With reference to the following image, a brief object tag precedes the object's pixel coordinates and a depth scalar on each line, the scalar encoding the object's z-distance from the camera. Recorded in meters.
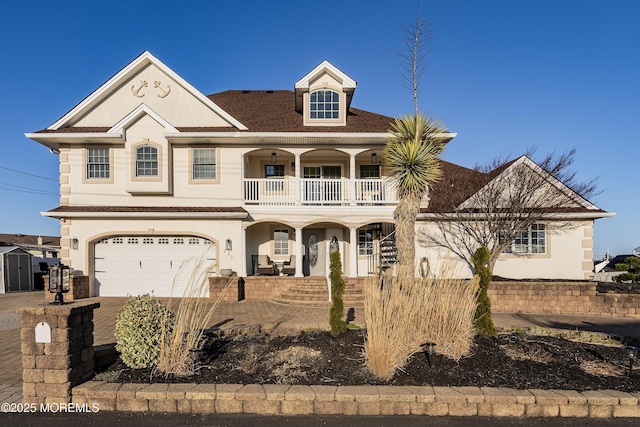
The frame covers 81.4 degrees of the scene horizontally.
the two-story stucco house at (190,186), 14.47
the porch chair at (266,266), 15.18
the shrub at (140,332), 5.34
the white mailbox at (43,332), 4.74
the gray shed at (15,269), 18.08
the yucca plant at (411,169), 9.57
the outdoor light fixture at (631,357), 5.30
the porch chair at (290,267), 15.18
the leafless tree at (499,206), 12.87
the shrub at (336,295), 6.71
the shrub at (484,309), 6.88
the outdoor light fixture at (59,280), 5.19
